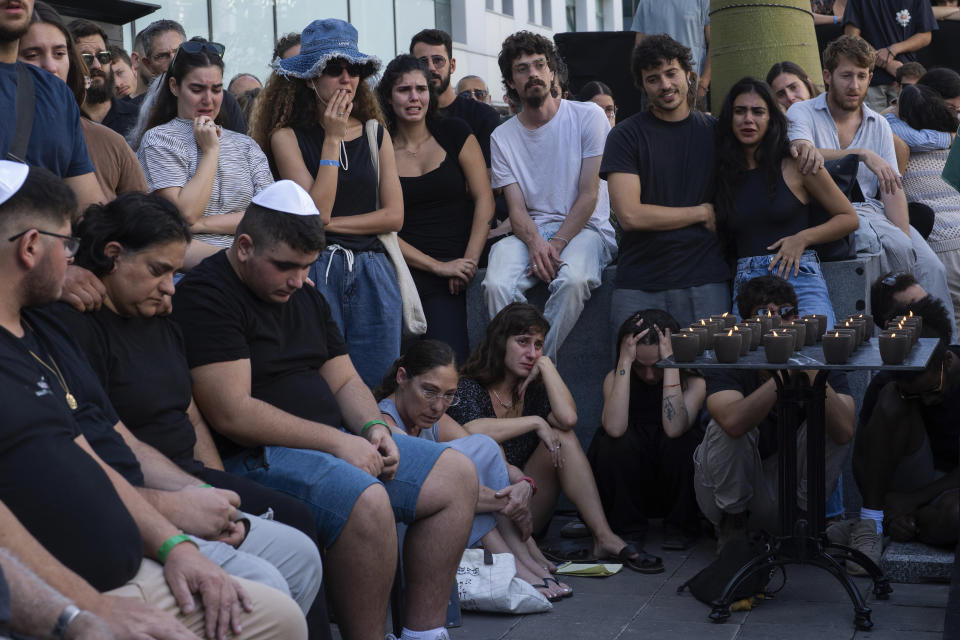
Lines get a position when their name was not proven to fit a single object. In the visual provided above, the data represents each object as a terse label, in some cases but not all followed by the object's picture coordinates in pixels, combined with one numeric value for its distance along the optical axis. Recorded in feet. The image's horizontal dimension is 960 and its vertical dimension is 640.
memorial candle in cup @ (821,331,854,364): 14.24
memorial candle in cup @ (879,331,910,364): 14.10
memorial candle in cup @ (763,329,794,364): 14.26
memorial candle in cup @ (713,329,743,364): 14.52
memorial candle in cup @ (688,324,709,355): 15.20
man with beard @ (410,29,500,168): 22.16
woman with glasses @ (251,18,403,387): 18.20
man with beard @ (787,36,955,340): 21.12
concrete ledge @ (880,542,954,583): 16.48
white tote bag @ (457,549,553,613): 15.57
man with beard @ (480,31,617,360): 20.44
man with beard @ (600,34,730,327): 19.52
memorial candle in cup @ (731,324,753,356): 15.02
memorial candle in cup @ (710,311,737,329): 15.87
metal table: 15.28
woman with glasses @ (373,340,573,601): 15.72
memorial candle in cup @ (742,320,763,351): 15.74
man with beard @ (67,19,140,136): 20.22
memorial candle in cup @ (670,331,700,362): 14.90
